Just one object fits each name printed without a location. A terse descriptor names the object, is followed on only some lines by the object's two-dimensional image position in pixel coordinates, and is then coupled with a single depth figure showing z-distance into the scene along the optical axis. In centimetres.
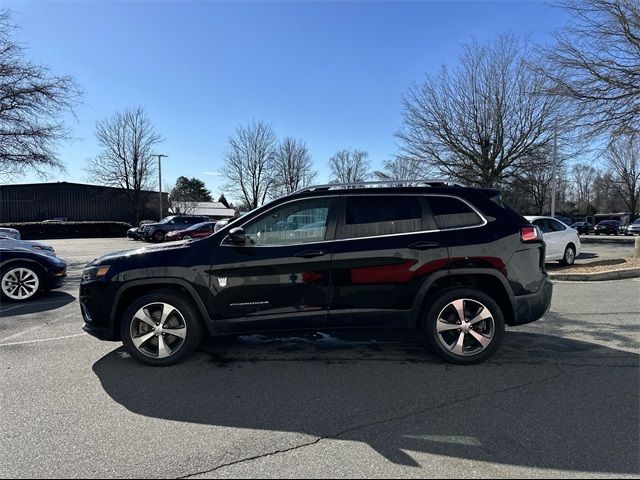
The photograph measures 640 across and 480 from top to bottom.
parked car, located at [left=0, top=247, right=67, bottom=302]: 823
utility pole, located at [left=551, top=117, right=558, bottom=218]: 2130
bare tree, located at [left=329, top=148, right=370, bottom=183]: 5756
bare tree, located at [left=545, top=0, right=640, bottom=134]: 1318
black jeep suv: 443
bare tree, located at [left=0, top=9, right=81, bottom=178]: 1616
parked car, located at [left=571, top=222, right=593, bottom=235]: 4741
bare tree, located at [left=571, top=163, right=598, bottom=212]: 8469
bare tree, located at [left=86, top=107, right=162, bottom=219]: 4503
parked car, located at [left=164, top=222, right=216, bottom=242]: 2619
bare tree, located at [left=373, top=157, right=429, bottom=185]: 2714
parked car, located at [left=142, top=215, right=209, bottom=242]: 3012
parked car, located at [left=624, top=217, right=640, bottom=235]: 4184
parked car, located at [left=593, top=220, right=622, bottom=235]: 4506
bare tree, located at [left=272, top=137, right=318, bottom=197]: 5006
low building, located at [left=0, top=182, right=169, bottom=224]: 5028
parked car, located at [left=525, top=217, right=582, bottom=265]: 1250
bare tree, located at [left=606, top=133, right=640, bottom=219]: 6140
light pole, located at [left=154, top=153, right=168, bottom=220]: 4565
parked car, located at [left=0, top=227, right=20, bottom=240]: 1411
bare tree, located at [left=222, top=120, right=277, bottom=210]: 4888
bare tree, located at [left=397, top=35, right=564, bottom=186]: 2391
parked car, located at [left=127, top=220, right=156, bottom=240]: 3175
